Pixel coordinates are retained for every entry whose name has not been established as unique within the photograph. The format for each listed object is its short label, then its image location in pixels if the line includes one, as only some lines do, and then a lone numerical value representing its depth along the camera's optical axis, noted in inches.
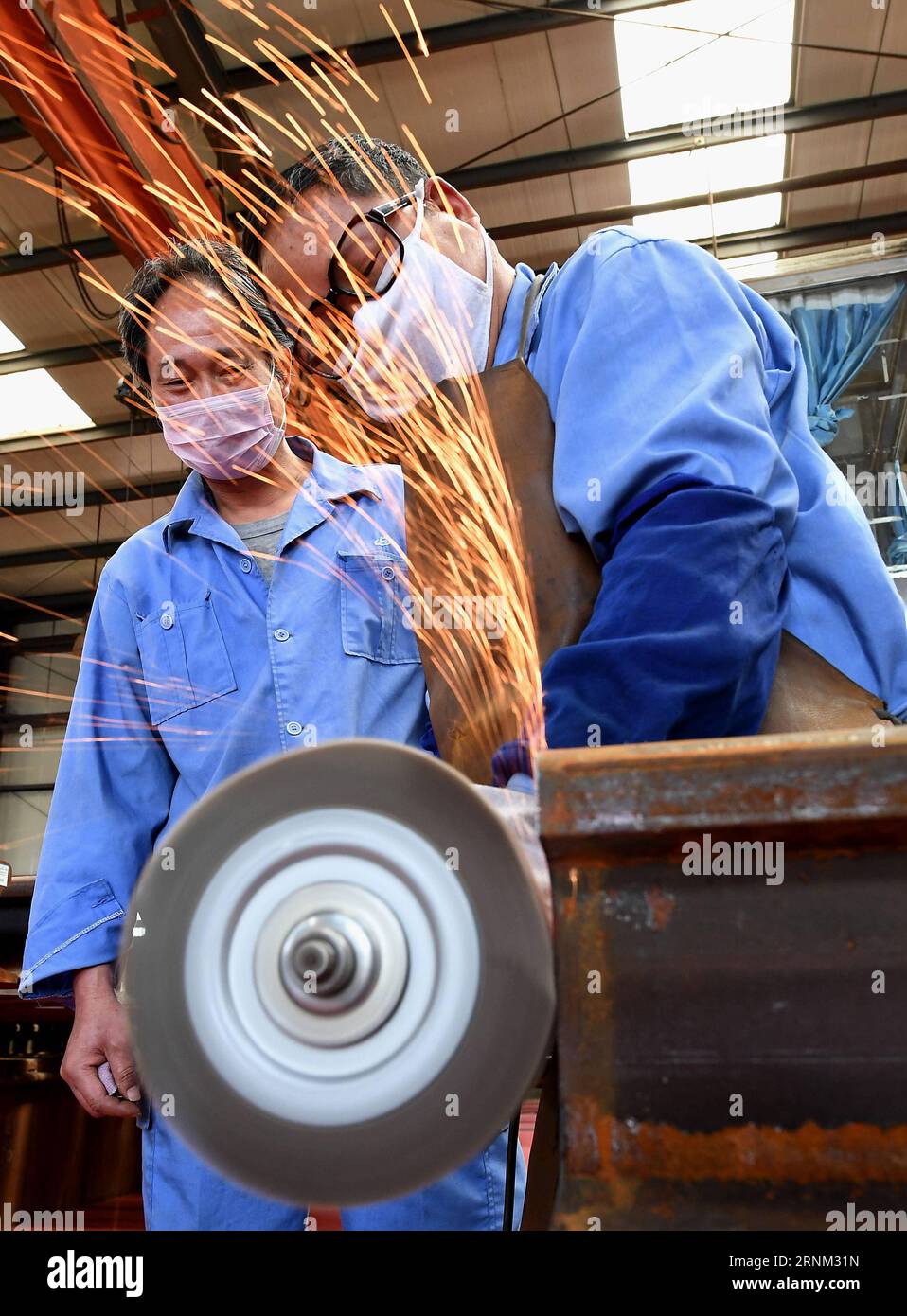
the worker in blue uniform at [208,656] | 68.8
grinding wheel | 35.8
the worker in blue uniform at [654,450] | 43.3
